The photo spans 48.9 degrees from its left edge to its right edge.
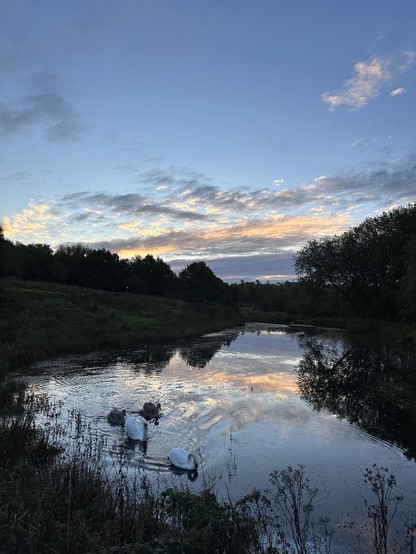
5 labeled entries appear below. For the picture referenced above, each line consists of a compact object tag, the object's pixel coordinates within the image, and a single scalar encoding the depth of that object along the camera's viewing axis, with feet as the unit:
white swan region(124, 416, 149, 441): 37.11
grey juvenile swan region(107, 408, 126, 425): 42.04
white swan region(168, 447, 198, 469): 31.22
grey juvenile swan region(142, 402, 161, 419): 44.80
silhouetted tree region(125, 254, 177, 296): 269.03
